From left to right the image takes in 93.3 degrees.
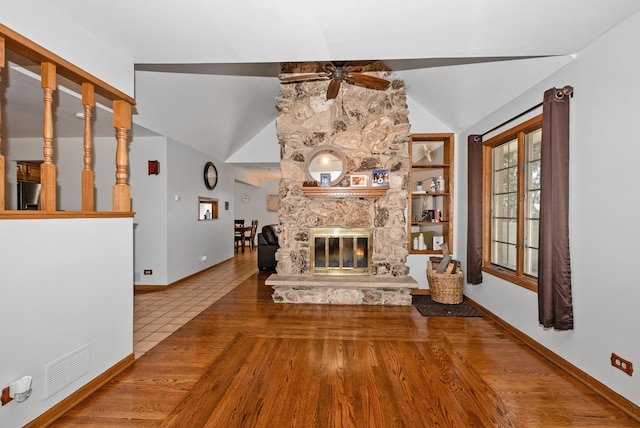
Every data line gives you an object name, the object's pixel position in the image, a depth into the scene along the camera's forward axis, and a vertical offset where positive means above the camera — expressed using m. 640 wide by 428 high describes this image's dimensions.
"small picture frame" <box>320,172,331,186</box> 4.15 +0.50
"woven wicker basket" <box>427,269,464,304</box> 4.04 -0.96
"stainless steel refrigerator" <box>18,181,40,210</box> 4.86 +0.28
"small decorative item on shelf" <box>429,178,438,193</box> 4.62 +0.45
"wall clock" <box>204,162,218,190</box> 6.03 +0.81
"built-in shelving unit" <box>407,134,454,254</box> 4.52 +0.32
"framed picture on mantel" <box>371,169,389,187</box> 4.12 +0.53
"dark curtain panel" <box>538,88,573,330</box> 2.29 -0.05
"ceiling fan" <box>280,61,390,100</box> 3.11 +1.49
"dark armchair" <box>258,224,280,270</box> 6.10 -0.74
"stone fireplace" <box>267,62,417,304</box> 4.21 +0.65
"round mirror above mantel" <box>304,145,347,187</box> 4.16 +0.71
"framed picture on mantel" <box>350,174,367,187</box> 4.18 +0.49
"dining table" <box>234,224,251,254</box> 8.86 -0.52
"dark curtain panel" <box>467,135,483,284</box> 3.78 +0.04
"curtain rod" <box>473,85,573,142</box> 2.29 +0.99
